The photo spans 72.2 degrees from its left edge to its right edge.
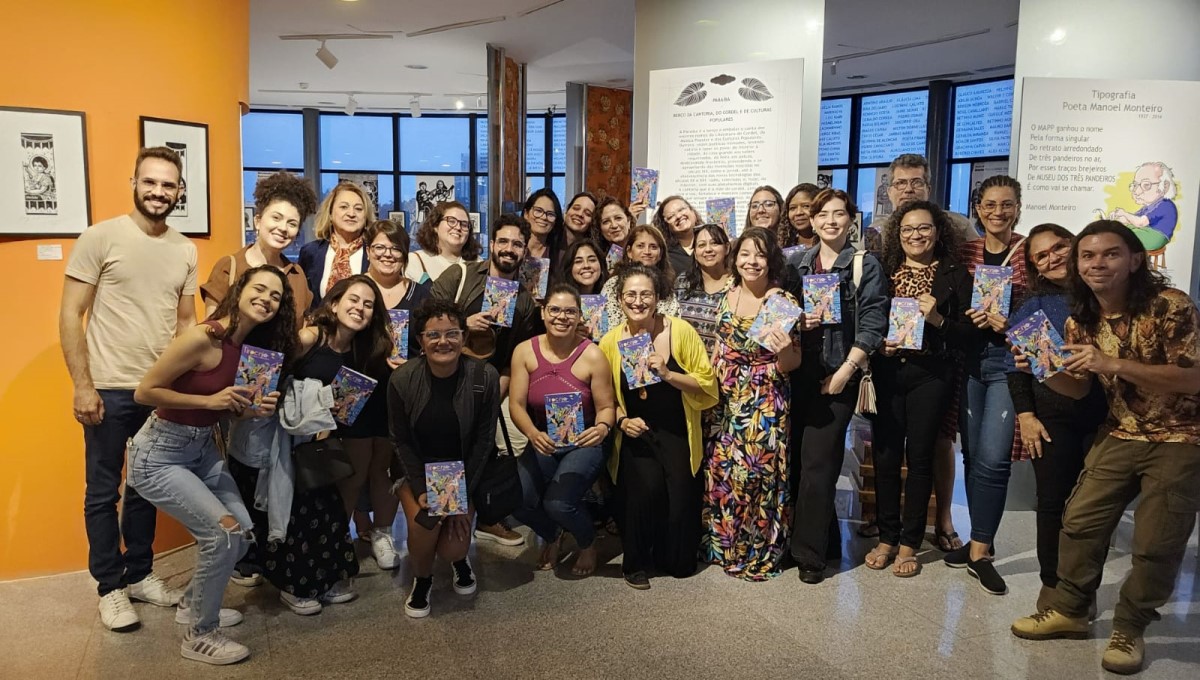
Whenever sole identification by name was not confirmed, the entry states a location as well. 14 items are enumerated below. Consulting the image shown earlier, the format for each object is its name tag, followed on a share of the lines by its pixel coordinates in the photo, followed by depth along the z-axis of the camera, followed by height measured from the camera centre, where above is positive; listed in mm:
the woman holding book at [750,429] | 3621 -780
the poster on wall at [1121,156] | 4691 +599
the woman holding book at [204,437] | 2857 -687
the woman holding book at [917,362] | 3592 -463
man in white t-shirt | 3119 -370
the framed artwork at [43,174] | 3408 +278
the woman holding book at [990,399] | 3586 -620
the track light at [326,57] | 8180 +1872
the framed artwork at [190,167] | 3828 +364
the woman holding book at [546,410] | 3572 -698
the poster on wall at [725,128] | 5242 +817
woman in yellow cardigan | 3646 -884
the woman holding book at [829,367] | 3605 -491
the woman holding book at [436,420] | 3289 -692
